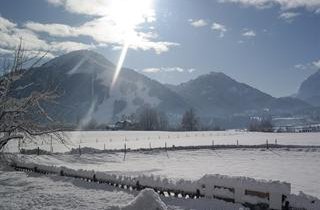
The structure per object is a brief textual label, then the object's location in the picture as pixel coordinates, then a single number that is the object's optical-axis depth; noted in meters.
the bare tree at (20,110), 13.90
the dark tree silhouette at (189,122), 111.66
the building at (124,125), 118.72
